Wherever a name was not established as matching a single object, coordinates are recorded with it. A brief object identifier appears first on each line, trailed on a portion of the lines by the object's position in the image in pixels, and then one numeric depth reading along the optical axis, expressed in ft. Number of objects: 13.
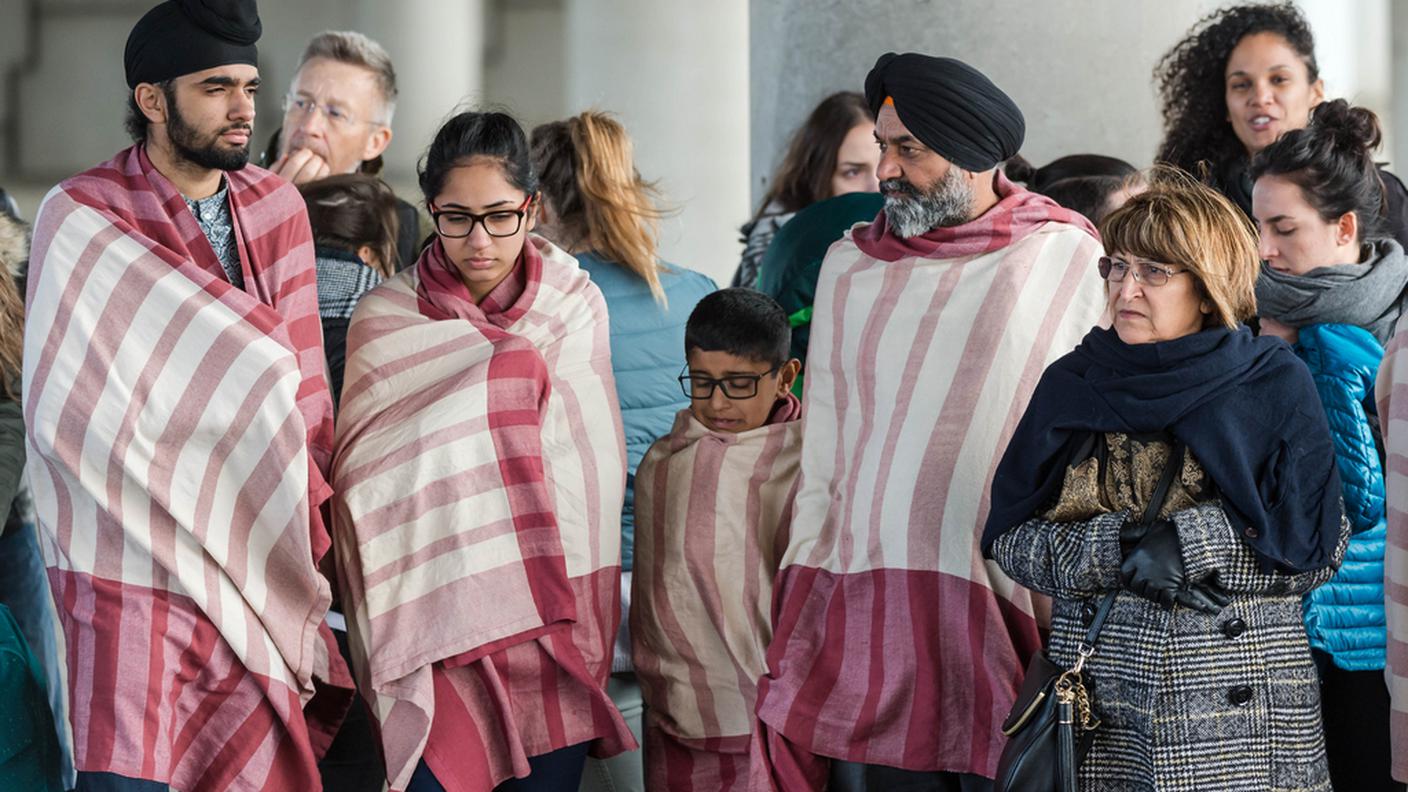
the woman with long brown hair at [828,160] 31.22
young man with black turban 21.24
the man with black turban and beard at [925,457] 21.66
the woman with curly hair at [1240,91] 28.58
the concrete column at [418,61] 72.18
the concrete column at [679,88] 66.69
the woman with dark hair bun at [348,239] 26.48
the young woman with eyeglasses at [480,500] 22.33
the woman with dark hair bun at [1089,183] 27.25
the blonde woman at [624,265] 26.58
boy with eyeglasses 23.84
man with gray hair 32.94
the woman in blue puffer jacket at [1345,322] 21.90
